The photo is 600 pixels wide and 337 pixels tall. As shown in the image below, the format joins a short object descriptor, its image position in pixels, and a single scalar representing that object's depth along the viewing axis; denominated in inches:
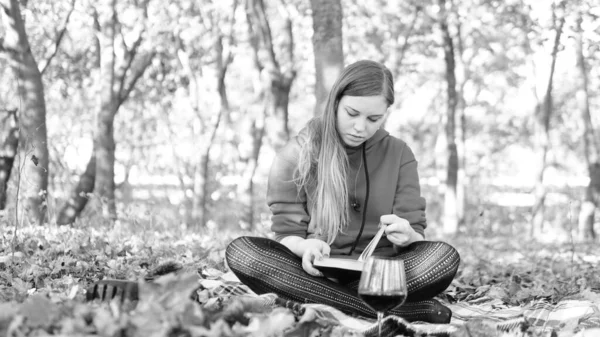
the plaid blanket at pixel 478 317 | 119.4
